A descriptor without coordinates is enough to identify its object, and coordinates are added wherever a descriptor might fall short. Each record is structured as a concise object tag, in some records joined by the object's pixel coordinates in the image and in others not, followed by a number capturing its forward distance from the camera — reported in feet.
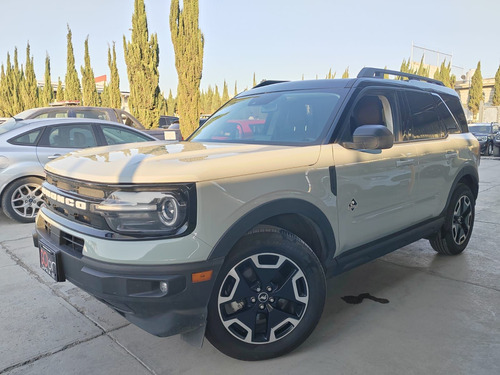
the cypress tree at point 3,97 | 100.06
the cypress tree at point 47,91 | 100.01
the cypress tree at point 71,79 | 92.27
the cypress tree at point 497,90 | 140.15
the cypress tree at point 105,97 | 102.62
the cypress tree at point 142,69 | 60.64
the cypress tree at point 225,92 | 171.94
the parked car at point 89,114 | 27.40
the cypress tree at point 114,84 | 86.17
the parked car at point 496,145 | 54.53
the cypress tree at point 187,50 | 55.98
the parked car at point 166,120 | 65.67
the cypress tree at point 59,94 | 100.54
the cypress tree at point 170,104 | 160.56
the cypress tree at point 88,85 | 91.20
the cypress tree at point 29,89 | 98.12
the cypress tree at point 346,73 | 132.05
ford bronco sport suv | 6.55
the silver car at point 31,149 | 18.65
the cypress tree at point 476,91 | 147.23
